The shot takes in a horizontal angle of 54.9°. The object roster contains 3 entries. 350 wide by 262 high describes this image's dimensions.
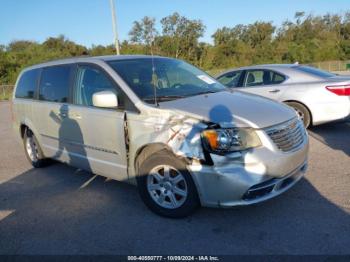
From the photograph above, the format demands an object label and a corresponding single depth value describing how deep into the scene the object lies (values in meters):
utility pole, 14.40
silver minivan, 3.26
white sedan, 6.64
